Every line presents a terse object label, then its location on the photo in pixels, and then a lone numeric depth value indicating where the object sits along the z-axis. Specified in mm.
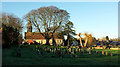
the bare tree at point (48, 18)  42469
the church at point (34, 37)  63306
